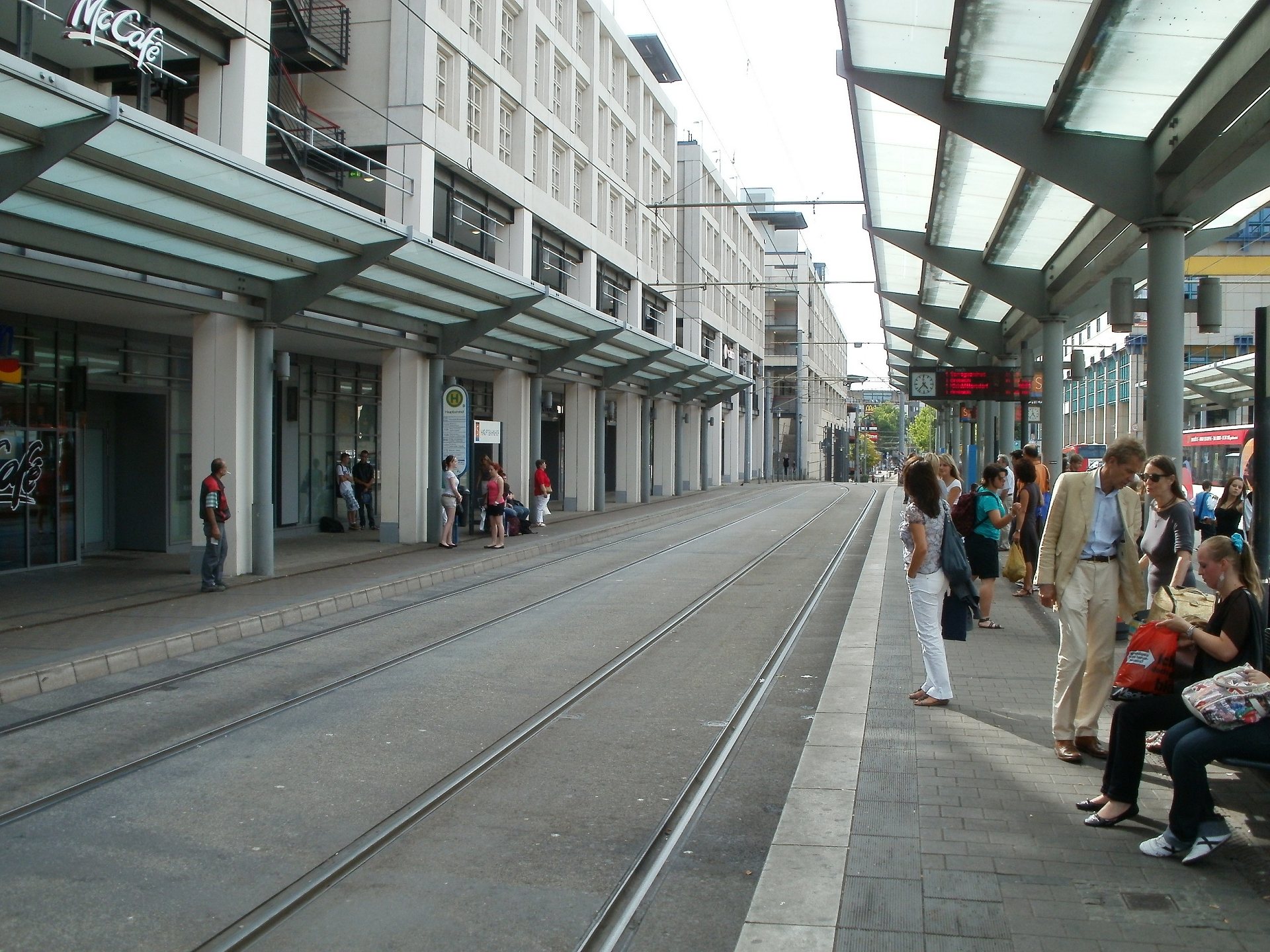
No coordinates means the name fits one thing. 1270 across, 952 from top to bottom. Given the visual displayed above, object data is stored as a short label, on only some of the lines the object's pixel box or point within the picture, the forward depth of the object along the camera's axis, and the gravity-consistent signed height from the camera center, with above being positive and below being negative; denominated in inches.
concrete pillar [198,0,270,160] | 601.6 +196.8
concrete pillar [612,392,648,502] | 1453.0 +9.2
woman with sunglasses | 283.7 -17.0
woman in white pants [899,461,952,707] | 296.8 -30.0
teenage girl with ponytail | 199.2 -34.4
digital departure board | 775.7 +54.2
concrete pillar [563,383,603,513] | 1238.9 +12.8
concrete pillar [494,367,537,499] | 997.2 +31.7
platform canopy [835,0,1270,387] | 323.6 +124.0
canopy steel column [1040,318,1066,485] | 653.9 +48.5
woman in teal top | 428.1 -32.2
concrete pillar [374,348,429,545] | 792.3 +7.5
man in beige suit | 247.0 -27.5
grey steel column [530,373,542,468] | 1022.4 +41.1
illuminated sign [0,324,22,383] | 601.9 +51.0
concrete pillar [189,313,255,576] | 592.7 +25.6
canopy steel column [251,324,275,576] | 602.2 +2.6
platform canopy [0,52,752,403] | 371.9 +101.5
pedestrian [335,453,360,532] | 933.8 -27.5
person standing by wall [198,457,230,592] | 531.2 -35.9
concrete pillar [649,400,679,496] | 1697.8 +12.3
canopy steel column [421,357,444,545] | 805.2 +13.7
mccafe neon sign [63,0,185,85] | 453.7 +180.4
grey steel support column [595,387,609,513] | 1239.5 +6.9
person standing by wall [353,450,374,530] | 953.5 -26.3
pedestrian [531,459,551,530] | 983.0 -30.1
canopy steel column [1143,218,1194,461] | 382.3 +45.7
